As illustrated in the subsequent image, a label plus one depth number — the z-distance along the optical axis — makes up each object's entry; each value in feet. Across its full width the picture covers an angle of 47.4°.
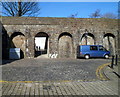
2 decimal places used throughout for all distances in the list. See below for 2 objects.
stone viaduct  63.05
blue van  58.85
